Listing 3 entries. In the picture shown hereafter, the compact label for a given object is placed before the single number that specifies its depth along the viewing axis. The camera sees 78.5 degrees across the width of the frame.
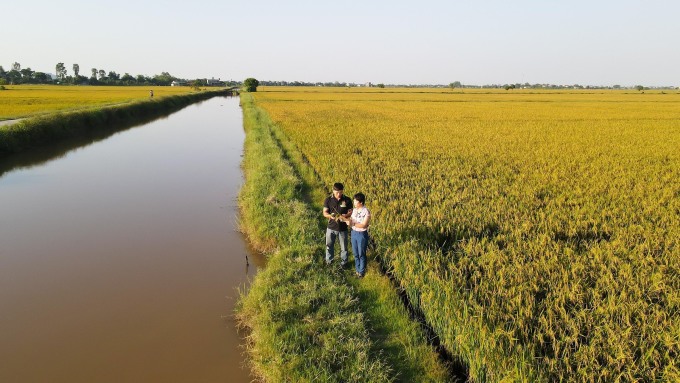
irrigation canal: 4.25
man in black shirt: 5.52
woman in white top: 5.26
